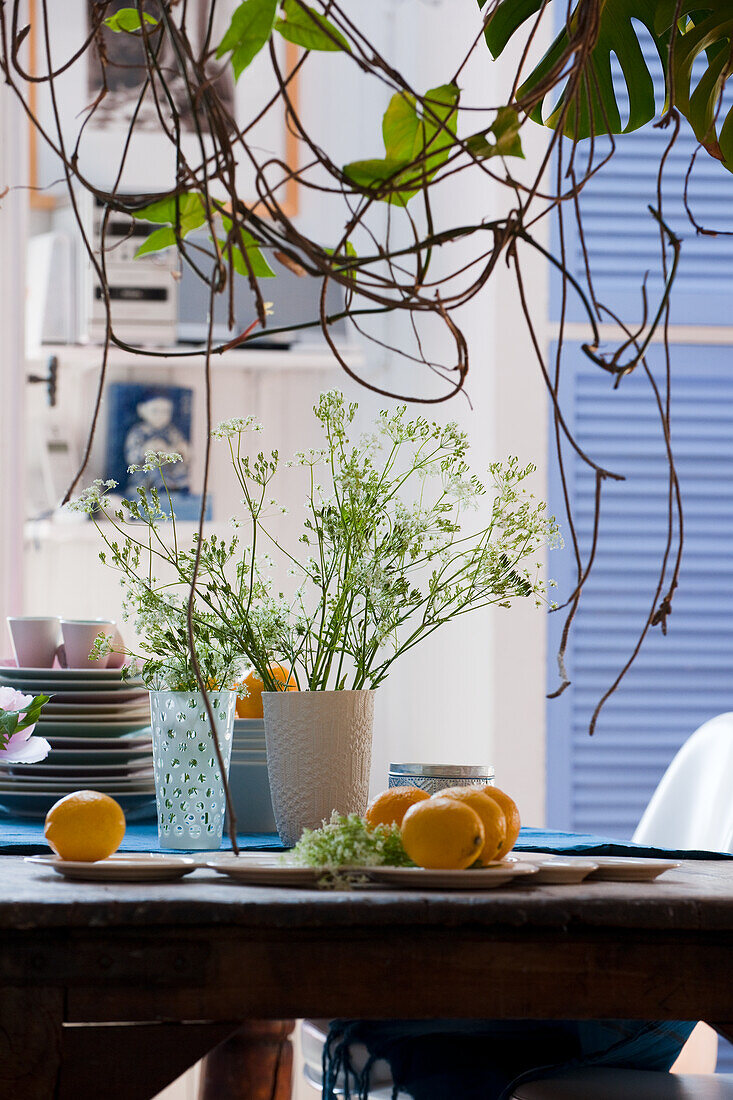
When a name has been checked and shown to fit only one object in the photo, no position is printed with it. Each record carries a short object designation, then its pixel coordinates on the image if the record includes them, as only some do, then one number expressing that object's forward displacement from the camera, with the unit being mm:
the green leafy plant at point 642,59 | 2705
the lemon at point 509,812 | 2908
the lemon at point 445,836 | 2813
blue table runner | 3080
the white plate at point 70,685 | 3491
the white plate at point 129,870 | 2821
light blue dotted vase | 3136
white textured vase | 3102
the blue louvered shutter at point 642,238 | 5637
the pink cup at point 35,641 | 3573
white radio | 5814
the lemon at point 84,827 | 2863
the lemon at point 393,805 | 2934
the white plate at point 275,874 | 2824
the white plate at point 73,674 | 3490
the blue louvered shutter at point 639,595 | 5499
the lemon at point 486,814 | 2846
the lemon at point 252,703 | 3436
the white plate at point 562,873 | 2878
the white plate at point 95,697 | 3482
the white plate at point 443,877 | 2803
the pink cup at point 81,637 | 3528
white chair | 3601
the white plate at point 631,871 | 2907
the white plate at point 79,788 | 3439
